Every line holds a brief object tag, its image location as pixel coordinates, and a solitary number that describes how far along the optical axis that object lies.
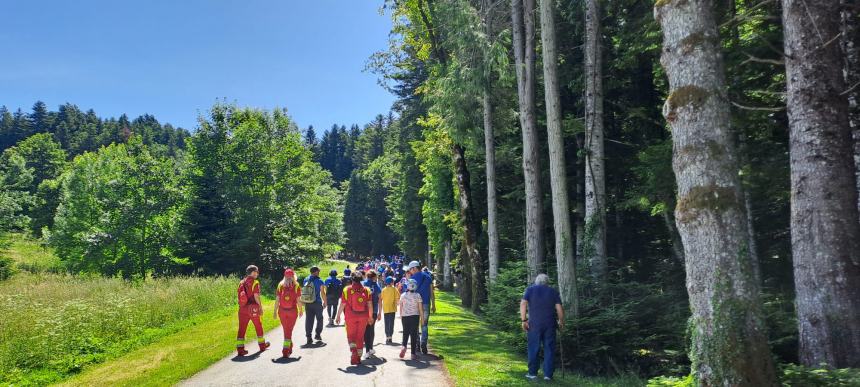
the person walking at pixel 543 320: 8.79
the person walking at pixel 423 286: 10.73
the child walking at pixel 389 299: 11.47
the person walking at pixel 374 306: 10.25
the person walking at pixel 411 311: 10.20
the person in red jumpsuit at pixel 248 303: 10.54
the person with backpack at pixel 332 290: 15.42
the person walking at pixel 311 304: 12.02
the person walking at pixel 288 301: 10.62
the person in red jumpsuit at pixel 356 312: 9.66
